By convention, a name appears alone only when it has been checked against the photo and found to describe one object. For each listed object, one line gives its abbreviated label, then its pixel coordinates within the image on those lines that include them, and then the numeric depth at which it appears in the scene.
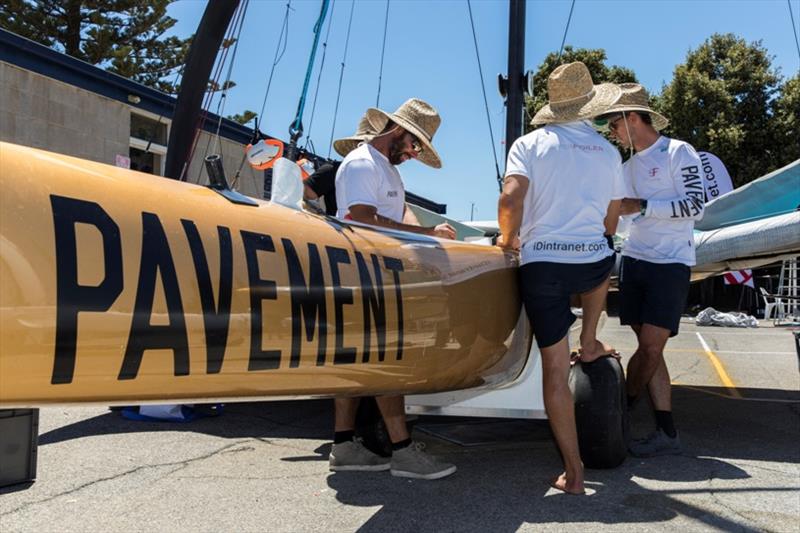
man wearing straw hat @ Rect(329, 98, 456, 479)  3.20
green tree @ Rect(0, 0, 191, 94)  18.59
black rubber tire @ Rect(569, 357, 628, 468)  3.21
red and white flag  18.47
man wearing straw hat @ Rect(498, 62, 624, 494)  2.98
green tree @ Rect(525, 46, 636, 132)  24.16
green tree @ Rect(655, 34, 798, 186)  21.52
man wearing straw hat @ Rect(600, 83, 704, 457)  3.61
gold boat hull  1.57
